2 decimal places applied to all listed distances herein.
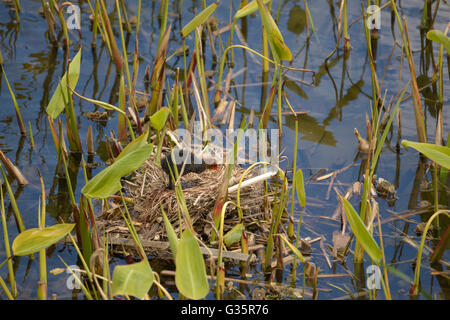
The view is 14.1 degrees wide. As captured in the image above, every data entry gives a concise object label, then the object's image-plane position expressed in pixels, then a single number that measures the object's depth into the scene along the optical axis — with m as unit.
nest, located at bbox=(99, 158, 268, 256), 3.93
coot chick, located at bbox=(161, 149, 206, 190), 3.95
